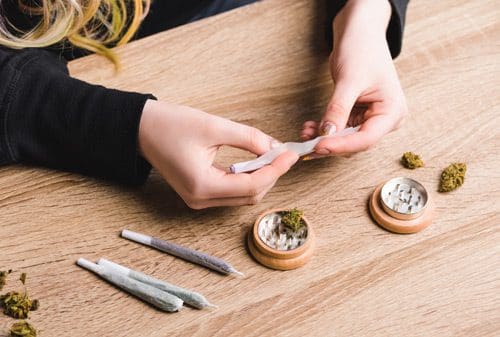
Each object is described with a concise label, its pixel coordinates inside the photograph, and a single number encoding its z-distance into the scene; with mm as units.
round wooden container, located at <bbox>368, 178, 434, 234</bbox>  890
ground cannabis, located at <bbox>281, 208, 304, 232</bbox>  887
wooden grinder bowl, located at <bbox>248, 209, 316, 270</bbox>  852
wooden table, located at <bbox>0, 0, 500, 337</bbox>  817
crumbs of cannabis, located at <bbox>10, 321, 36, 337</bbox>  796
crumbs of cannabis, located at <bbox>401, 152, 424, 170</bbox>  968
